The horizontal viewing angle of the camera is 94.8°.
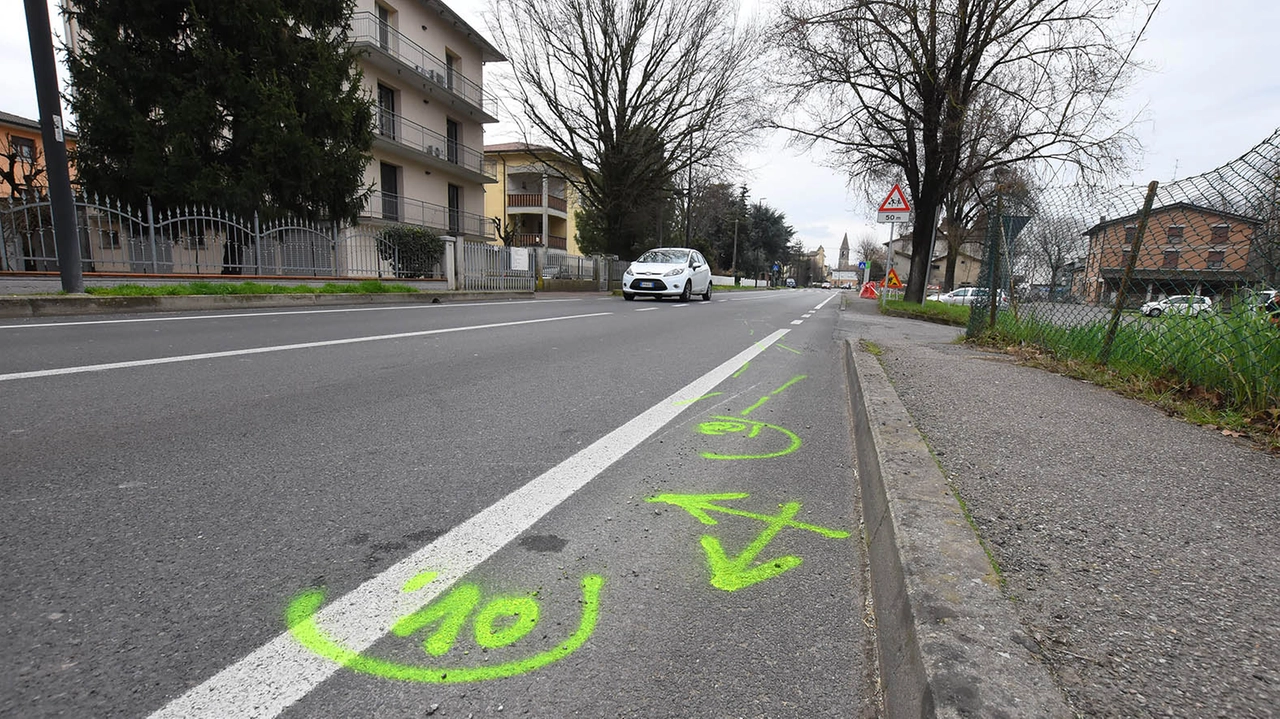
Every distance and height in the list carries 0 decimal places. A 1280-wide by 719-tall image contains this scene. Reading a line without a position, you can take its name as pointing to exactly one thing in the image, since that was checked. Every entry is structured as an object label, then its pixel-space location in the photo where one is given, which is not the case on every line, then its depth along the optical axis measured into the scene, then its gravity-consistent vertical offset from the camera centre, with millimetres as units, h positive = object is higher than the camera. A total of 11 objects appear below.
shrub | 16625 +470
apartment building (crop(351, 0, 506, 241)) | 23766 +7213
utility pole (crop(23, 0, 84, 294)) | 7664 +1477
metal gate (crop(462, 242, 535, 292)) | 18172 -32
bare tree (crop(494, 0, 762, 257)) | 24125 +7374
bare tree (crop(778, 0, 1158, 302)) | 14626 +5464
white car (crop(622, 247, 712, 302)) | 17328 -2
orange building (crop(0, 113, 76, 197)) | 18586 +3992
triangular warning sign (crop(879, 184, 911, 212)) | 14758 +1998
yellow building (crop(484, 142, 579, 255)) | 44250 +5349
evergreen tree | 13141 +3609
